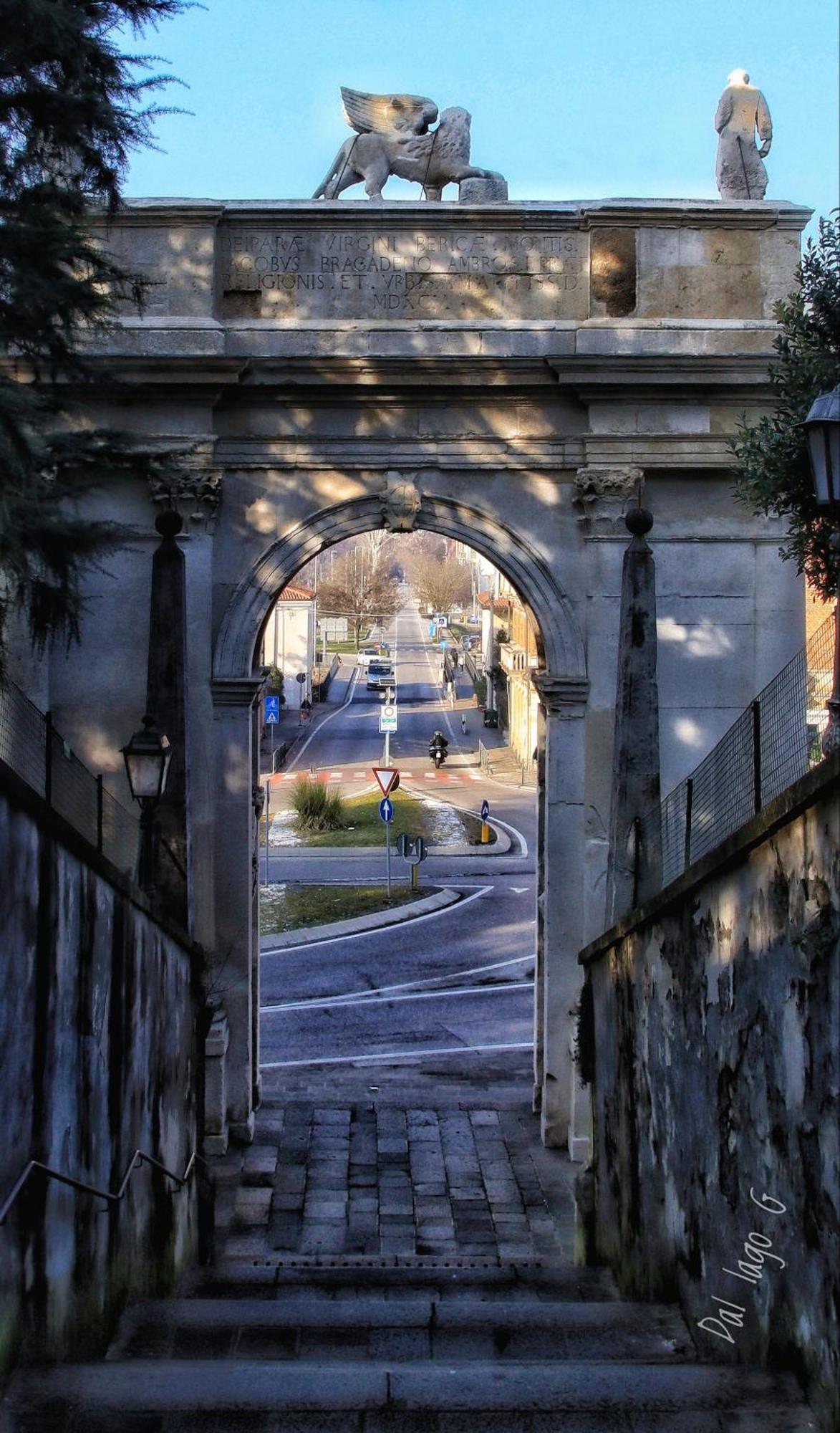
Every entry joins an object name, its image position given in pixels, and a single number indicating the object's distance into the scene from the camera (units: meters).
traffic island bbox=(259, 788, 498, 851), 31.42
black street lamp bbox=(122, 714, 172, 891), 9.55
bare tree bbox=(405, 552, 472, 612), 106.22
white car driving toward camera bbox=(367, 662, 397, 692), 69.06
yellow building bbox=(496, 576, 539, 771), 45.78
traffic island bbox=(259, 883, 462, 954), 22.09
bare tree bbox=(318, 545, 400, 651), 89.73
